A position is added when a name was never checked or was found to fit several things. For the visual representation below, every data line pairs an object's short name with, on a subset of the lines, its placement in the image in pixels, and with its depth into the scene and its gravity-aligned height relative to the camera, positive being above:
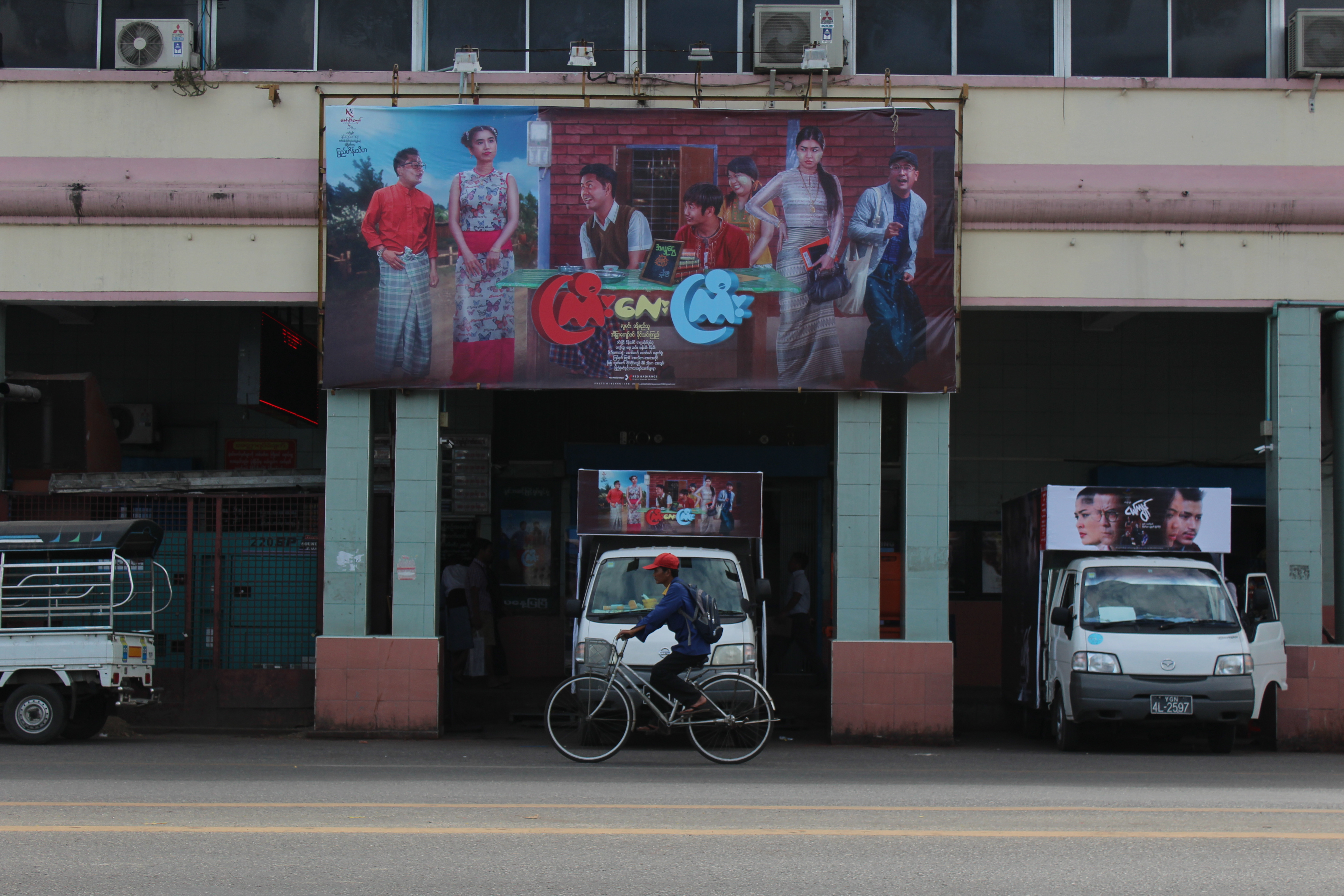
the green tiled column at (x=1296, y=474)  15.32 -0.09
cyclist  11.66 -1.57
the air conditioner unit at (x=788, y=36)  15.55 +4.91
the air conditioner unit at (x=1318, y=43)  15.62 +4.89
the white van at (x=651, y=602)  13.94 -1.51
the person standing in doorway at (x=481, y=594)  18.36 -1.78
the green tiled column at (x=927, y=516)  15.35 -0.58
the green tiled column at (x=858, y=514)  15.39 -0.56
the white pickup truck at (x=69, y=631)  13.58 -1.73
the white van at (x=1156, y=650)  13.61 -1.89
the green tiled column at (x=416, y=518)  15.31 -0.63
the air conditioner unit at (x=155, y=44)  15.57 +4.80
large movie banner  15.39 +2.44
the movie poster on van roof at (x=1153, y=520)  14.88 -0.60
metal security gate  16.22 -1.34
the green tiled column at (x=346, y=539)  15.30 -0.87
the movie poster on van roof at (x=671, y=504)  15.65 -0.47
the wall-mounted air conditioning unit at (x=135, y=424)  19.72 +0.54
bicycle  11.81 -2.20
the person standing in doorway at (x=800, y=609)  18.69 -2.00
